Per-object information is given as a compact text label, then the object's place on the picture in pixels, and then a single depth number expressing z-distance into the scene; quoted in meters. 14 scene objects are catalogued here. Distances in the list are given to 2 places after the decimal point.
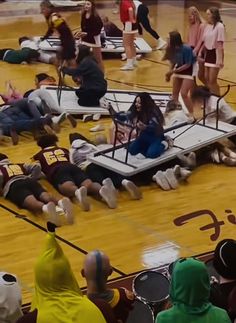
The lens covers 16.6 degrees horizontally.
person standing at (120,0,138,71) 13.01
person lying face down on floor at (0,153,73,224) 7.51
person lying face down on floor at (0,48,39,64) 13.32
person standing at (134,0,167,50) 14.18
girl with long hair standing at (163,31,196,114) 10.10
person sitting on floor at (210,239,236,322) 4.54
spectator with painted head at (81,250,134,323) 4.83
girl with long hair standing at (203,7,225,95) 10.70
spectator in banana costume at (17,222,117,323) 3.88
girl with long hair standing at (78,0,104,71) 12.30
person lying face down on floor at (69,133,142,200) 8.07
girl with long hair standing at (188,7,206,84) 11.05
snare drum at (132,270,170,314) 4.78
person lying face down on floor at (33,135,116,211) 7.86
